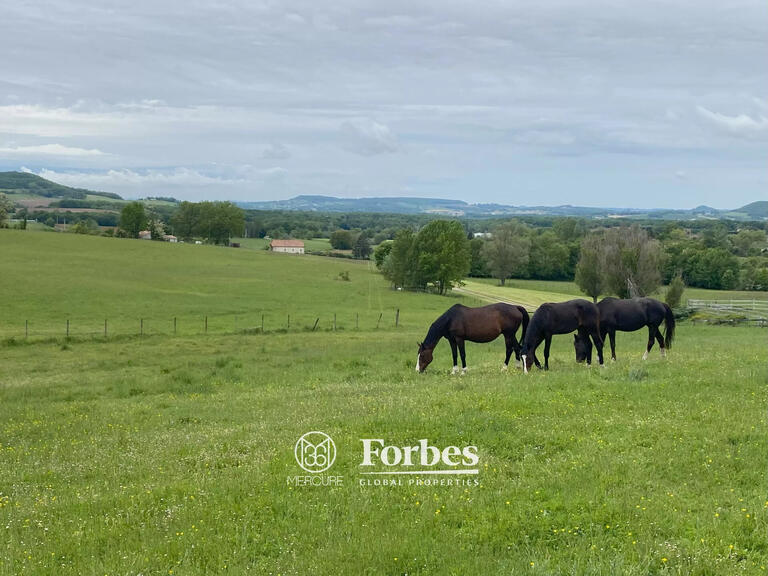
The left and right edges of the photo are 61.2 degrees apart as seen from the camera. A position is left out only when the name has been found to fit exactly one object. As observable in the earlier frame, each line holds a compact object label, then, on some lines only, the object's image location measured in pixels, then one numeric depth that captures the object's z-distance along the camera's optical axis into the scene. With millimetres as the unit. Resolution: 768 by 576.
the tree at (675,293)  57500
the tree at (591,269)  69062
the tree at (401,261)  74250
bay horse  18656
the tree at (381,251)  88375
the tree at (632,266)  64812
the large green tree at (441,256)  71625
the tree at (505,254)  89562
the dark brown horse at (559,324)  17891
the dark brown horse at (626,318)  18969
